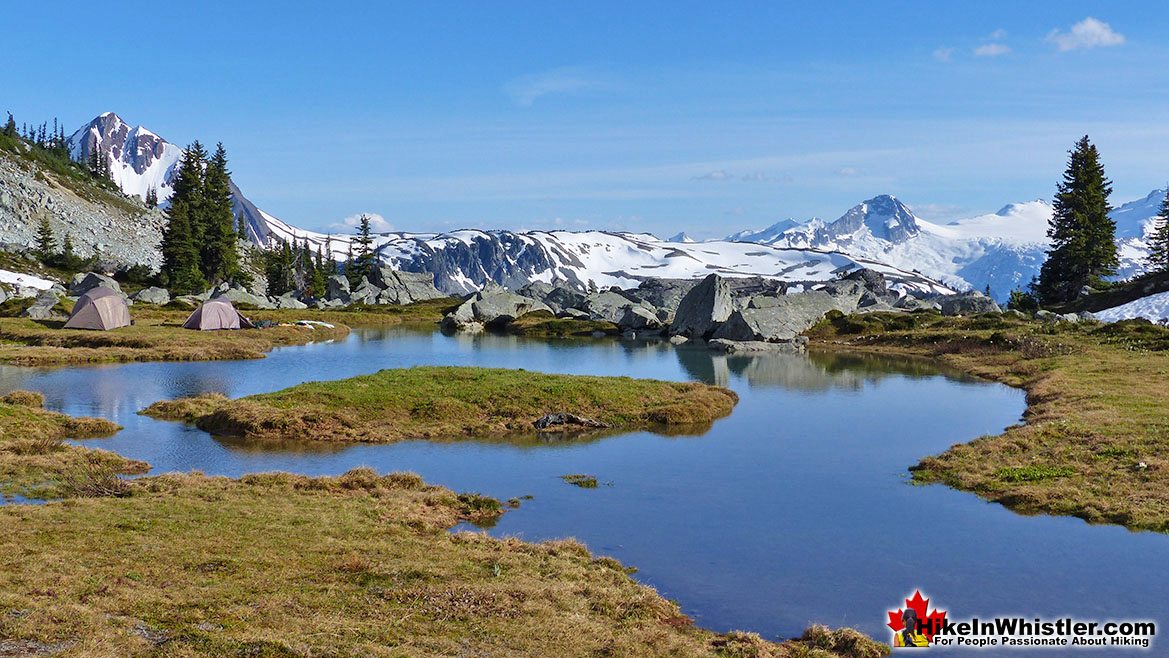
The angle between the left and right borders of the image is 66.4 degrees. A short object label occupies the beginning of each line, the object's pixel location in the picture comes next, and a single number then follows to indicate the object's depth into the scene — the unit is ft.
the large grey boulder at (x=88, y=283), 376.48
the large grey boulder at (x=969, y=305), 413.39
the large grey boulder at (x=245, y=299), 419.95
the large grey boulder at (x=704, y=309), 347.56
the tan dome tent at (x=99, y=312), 262.26
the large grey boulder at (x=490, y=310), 405.59
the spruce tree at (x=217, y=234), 467.52
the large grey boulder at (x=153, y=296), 380.19
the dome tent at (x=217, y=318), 280.31
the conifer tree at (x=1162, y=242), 376.48
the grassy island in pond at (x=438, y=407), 130.11
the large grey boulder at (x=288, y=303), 454.40
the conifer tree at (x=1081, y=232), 365.81
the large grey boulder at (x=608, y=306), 427.33
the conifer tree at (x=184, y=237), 440.45
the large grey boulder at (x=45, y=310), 289.12
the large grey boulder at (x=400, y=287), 557.33
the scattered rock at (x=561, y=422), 136.98
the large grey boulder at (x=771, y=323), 321.93
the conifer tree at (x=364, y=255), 604.90
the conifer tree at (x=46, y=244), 478.59
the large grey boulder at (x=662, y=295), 492.95
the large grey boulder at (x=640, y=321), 382.22
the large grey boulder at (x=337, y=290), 556.10
